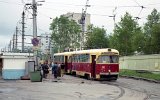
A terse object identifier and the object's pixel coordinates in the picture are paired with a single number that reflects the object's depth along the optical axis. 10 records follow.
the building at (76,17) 115.26
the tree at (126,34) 70.81
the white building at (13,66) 39.78
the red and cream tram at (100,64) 38.97
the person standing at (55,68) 43.19
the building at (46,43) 101.67
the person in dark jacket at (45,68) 42.38
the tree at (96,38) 87.95
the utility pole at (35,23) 37.17
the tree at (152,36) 61.84
